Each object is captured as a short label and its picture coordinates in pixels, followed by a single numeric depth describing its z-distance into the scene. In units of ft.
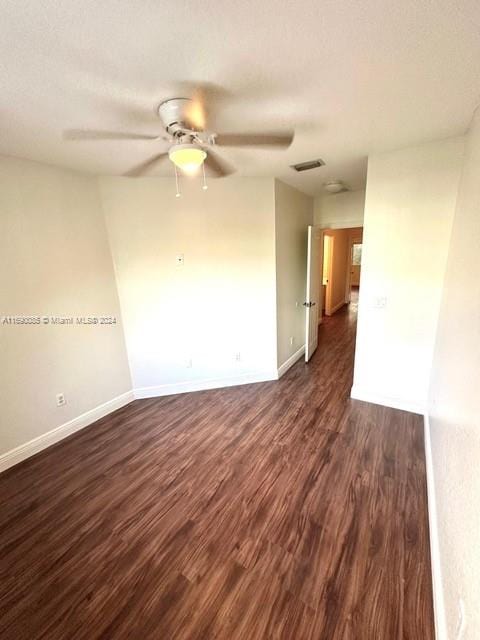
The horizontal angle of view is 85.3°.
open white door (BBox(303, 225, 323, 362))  12.22
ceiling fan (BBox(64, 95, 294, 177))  4.78
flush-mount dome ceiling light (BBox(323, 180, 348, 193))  10.61
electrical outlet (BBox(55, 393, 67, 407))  8.18
